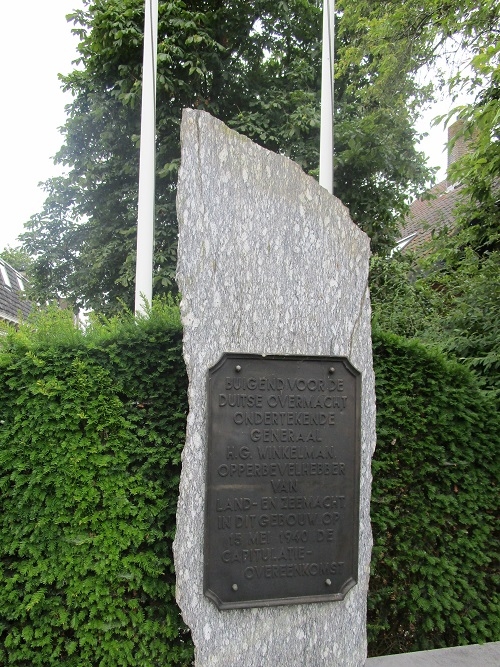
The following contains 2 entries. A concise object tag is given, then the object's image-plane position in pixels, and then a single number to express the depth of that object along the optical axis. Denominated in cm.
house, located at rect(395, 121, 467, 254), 717
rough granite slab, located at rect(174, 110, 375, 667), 277
